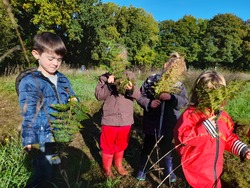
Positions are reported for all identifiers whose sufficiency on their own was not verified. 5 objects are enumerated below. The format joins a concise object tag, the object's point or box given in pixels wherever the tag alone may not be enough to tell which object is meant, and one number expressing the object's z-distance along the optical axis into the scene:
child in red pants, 2.32
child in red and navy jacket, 1.52
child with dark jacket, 2.38
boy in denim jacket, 1.34
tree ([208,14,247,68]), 29.38
